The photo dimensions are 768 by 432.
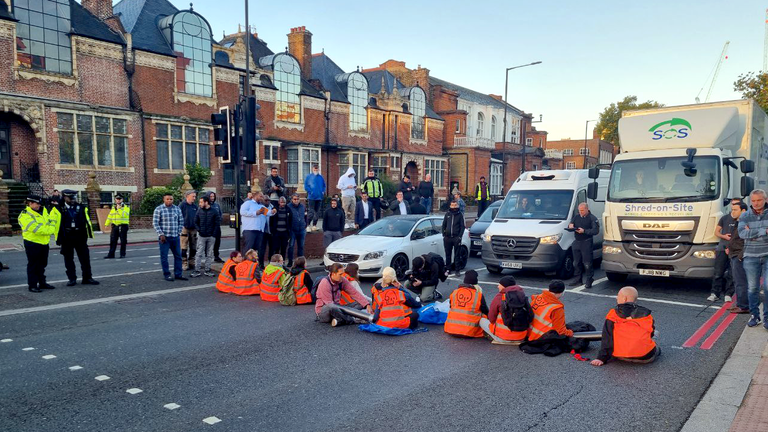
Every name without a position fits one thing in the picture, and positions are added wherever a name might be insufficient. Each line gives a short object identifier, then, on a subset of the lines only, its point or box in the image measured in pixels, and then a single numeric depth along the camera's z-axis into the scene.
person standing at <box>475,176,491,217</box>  22.20
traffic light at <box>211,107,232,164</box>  11.78
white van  11.69
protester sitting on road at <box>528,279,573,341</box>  6.79
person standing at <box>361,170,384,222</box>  17.88
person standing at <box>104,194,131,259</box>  14.93
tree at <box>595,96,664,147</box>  62.44
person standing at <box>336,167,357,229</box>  18.06
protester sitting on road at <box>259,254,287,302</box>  9.91
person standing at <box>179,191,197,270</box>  12.38
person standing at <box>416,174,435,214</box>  19.70
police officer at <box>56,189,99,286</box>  10.36
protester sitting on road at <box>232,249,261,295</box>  10.41
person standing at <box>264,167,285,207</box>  13.28
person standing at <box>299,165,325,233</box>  17.00
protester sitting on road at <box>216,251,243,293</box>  10.59
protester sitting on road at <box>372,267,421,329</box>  7.65
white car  11.54
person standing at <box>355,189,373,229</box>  16.14
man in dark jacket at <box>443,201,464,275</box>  12.64
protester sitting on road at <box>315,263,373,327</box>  8.30
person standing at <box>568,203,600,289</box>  11.13
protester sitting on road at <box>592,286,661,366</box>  6.19
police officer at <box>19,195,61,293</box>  9.71
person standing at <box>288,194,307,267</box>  13.10
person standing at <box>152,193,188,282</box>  11.10
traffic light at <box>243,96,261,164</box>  11.77
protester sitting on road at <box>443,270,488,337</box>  7.43
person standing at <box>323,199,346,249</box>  13.75
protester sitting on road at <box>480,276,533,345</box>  6.84
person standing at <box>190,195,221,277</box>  11.66
